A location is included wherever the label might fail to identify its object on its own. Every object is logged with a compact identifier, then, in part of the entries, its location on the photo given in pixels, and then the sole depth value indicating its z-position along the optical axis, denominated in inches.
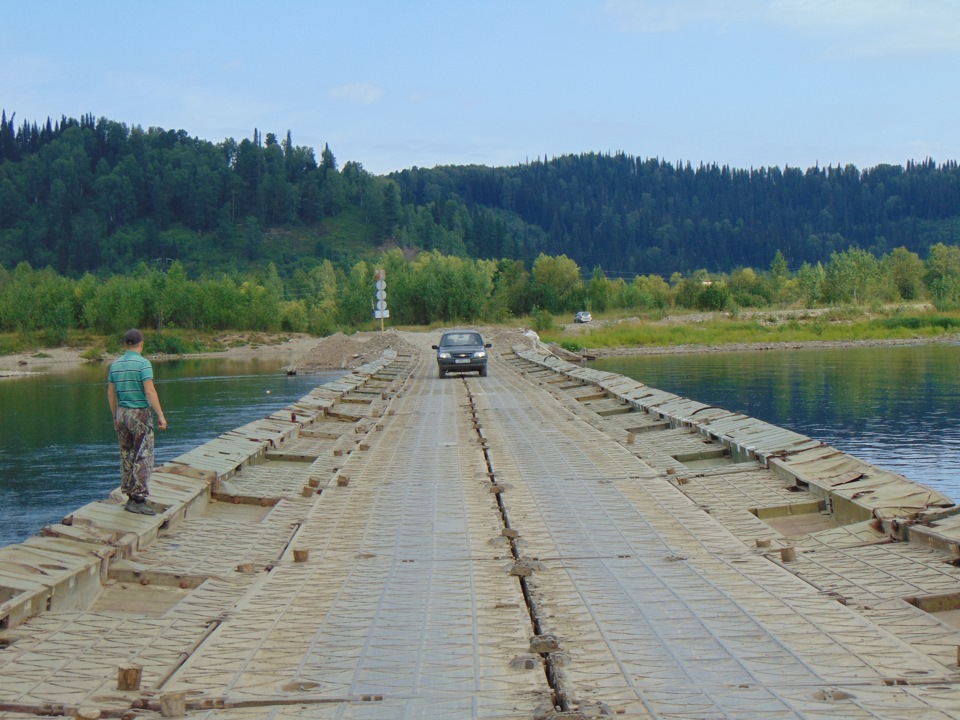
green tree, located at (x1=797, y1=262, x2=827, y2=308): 4055.9
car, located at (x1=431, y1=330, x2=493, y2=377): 1306.6
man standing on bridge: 393.1
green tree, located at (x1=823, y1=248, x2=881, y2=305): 4001.0
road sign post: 2236.2
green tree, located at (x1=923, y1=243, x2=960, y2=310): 3905.0
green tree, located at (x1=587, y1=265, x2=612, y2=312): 4350.4
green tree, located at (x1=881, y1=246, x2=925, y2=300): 4453.7
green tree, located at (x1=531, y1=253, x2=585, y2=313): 4202.8
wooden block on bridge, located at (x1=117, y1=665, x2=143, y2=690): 228.1
